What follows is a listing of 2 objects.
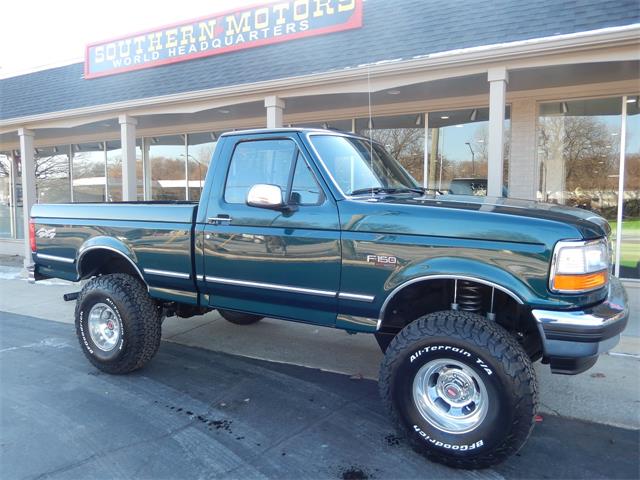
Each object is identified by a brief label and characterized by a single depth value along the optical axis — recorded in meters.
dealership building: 6.46
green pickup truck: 2.83
